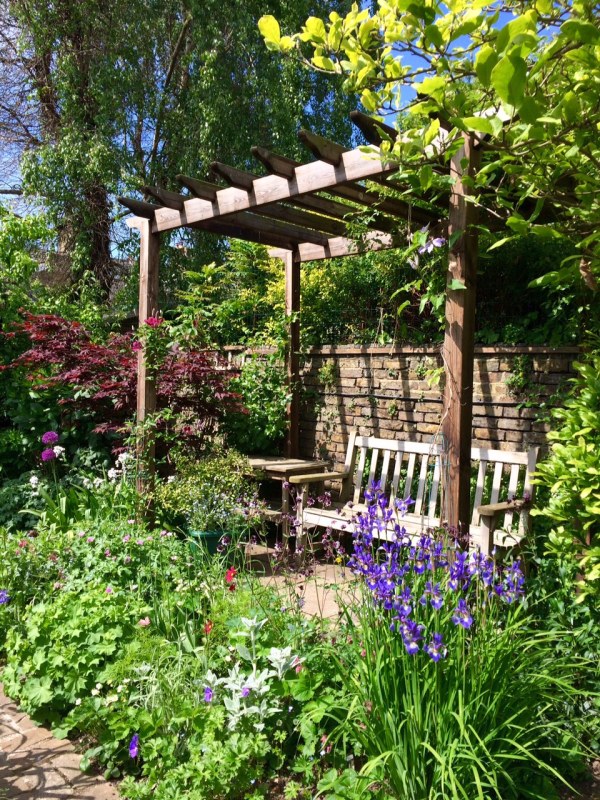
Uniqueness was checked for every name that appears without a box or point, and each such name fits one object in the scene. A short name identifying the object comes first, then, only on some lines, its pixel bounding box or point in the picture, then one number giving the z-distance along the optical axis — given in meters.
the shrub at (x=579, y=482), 2.95
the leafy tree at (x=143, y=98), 11.53
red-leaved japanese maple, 5.96
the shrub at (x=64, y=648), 2.94
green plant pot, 5.12
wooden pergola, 3.66
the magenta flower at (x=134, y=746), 2.40
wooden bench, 3.90
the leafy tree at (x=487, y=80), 1.82
